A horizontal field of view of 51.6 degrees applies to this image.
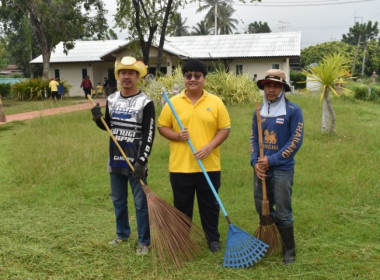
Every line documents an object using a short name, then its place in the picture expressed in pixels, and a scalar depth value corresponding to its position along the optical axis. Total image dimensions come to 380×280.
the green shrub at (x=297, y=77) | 31.09
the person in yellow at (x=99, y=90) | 25.31
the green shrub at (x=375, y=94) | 18.77
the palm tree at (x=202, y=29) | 55.10
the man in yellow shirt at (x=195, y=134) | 3.14
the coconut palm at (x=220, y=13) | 52.66
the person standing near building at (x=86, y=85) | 21.58
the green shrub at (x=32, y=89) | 21.95
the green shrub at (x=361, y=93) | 19.18
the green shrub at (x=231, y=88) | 15.58
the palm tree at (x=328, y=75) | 8.09
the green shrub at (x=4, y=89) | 24.36
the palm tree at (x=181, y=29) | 57.44
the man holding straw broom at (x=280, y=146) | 3.01
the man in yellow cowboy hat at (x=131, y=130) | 3.24
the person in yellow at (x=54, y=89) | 19.55
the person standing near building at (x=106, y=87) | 24.22
